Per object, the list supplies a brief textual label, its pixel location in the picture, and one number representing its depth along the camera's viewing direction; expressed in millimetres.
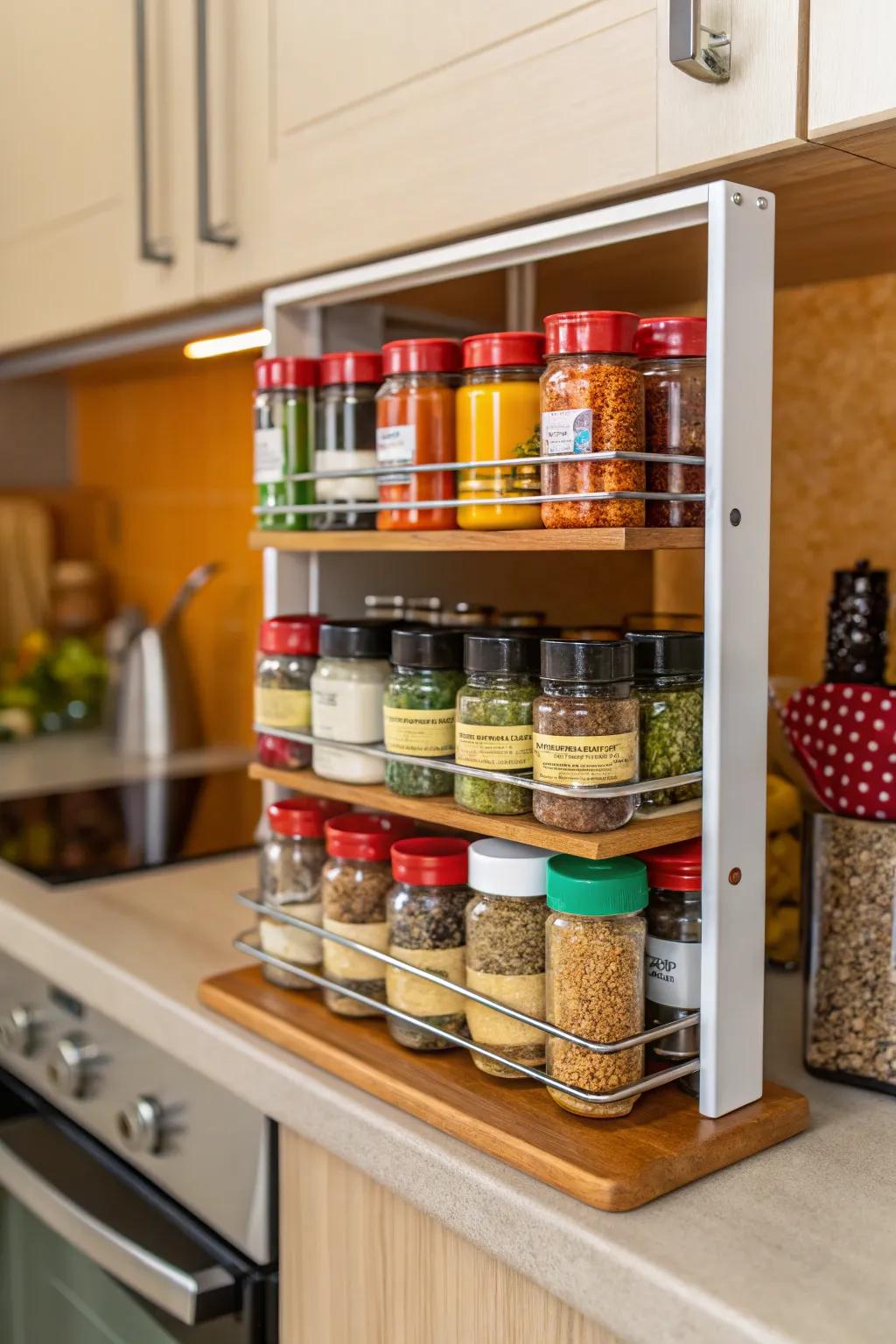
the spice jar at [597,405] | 758
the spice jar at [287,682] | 994
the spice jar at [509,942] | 807
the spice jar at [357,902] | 919
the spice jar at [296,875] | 980
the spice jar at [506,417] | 827
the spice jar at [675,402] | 780
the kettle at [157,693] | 2031
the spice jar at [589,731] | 747
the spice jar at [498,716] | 800
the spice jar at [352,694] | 929
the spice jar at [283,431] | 998
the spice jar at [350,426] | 968
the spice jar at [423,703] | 863
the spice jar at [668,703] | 782
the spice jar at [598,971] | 759
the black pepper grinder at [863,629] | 977
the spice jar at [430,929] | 856
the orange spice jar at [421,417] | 883
